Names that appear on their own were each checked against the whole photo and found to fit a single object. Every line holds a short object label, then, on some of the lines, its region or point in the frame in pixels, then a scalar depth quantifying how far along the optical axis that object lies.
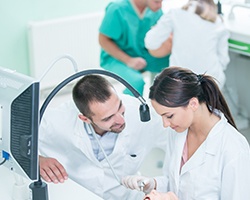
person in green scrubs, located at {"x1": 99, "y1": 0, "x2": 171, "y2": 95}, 3.47
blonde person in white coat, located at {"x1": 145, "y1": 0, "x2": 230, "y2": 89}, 3.13
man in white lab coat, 2.31
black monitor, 1.72
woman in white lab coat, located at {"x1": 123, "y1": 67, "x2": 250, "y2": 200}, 2.01
